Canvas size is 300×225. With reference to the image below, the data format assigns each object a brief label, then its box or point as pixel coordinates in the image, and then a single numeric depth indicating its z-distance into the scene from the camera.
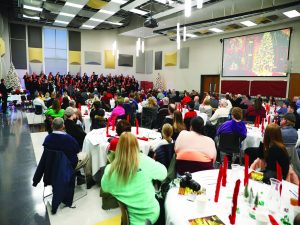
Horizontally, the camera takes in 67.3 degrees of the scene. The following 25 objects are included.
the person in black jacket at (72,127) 4.16
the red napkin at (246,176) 1.88
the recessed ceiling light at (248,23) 9.35
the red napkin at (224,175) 2.00
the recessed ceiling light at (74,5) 10.53
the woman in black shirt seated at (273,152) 2.36
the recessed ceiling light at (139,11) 10.73
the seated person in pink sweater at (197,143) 2.67
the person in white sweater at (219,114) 5.65
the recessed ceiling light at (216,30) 10.80
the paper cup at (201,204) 1.62
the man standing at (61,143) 2.95
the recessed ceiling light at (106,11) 11.58
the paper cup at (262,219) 1.37
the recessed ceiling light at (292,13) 7.81
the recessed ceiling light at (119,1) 10.14
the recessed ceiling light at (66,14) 12.45
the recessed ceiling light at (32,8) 11.25
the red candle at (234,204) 1.48
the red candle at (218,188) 1.76
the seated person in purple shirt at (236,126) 4.08
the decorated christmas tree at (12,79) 14.05
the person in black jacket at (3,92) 10.68
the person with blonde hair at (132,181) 1.83
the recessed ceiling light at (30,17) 13.26
